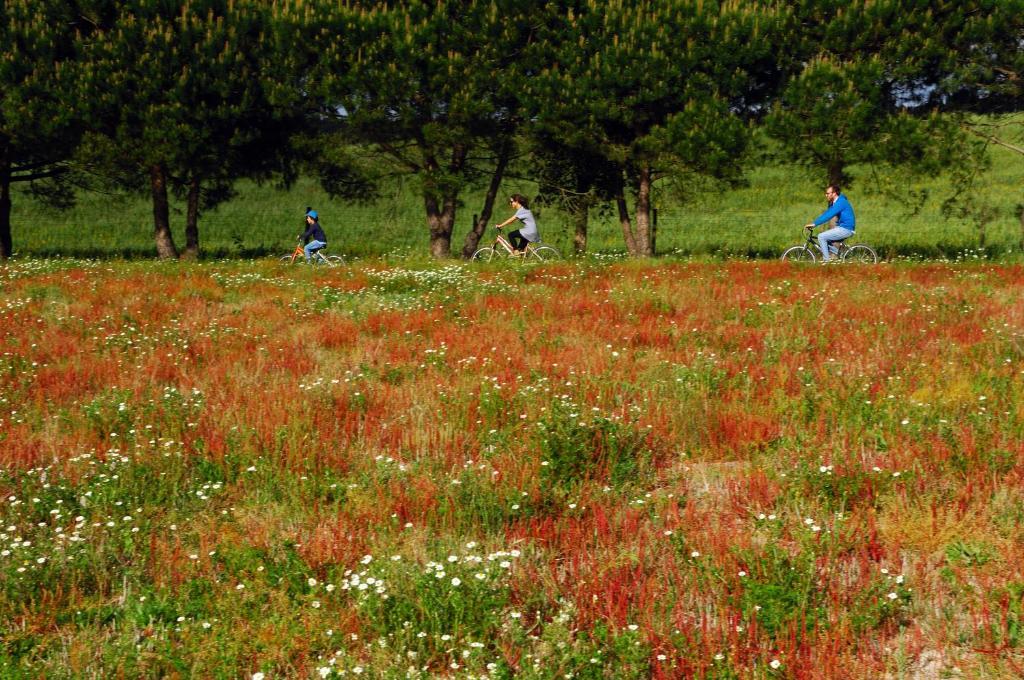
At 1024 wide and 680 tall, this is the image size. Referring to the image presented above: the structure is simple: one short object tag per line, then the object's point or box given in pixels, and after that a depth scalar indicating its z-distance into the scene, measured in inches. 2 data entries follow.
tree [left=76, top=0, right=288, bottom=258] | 1065.5
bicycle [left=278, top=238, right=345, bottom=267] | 959.6
